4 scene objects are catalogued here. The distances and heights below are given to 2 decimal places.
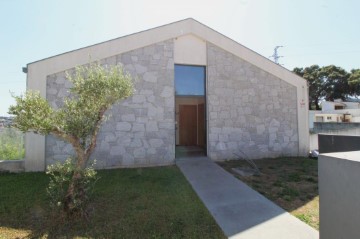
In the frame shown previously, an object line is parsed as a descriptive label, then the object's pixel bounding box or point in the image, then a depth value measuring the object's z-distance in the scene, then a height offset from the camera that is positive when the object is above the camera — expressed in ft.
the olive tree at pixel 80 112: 11.47 +0.78
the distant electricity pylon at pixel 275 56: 88.73 +28.13
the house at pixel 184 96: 22.86 +3.55
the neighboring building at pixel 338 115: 86.90 +4.24
